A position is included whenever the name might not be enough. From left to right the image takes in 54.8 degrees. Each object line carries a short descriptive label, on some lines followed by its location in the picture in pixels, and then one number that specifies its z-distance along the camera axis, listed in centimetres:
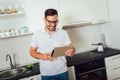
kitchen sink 158
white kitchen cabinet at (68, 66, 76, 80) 162
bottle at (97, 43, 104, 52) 196
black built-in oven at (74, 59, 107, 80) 166
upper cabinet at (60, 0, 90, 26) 170
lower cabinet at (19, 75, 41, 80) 150
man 129
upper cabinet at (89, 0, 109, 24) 183
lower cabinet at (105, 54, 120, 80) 178
